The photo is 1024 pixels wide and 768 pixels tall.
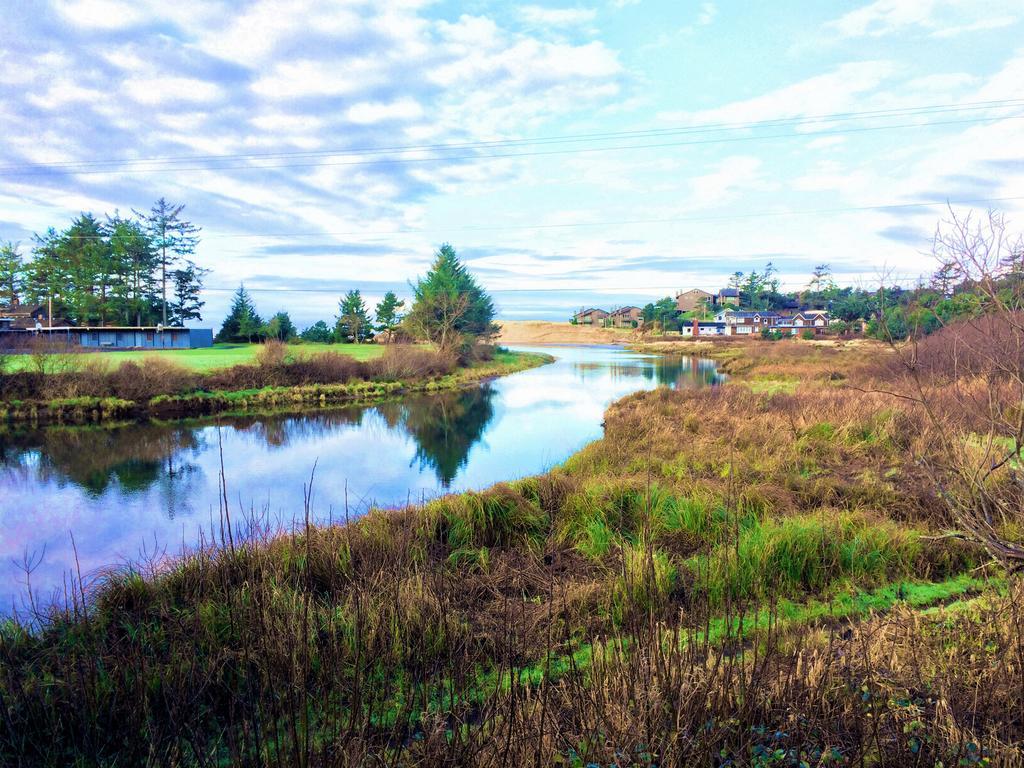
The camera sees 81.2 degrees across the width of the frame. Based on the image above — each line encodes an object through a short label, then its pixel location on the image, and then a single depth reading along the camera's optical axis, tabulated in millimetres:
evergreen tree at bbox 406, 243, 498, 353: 43500
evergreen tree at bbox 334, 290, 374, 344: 58281
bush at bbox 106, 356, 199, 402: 23000
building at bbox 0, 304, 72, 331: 45469
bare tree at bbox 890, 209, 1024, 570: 4000
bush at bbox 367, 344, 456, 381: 33156
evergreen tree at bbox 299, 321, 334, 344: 57531
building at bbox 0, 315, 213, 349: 43456
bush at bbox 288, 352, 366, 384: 29469
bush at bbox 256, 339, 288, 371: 28734
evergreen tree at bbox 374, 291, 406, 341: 60531
